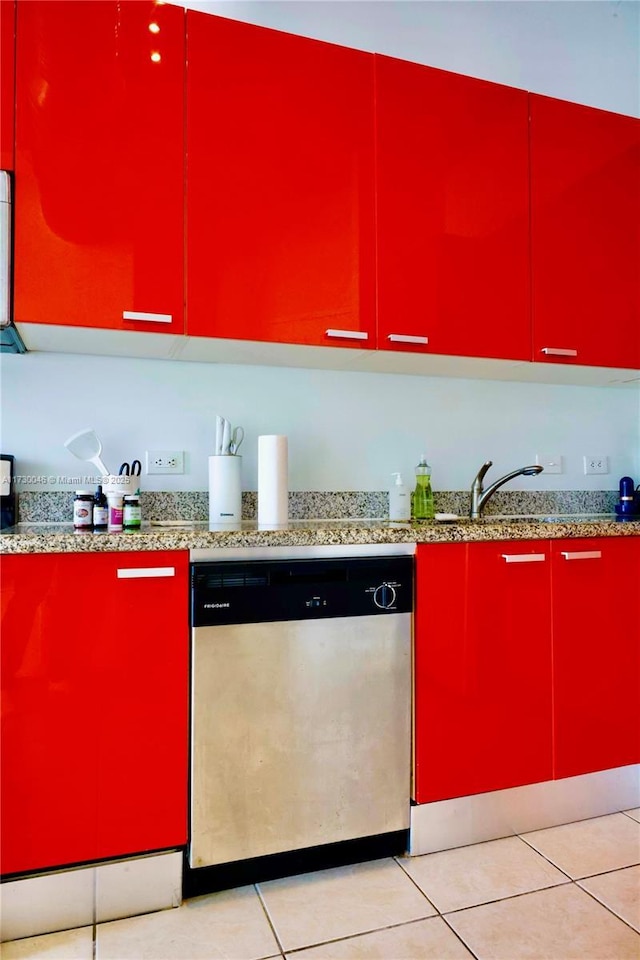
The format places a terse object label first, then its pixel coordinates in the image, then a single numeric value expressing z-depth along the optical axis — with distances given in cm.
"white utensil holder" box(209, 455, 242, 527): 191
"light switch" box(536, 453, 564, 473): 250
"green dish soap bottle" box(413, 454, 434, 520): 225
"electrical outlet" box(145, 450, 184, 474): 199
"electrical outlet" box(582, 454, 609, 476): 258
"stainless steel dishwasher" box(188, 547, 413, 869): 150
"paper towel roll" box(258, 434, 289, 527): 189
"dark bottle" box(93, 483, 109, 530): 179
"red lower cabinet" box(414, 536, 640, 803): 171
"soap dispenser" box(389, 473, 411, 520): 219
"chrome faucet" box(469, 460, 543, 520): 224
